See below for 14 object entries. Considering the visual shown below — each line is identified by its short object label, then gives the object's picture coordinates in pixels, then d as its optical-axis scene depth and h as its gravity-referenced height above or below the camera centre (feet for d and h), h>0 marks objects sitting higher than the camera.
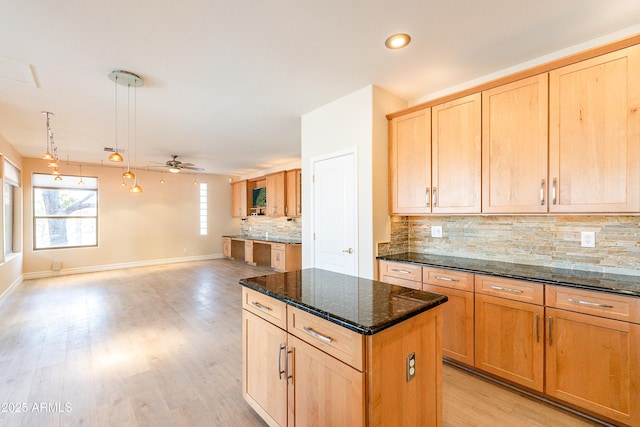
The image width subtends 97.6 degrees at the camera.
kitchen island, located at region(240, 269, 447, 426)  4.05 -2.36
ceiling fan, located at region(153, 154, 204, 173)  18.44 +3.17
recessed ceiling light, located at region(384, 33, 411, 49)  7.07 +4.46
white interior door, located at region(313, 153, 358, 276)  10.39 -0.06
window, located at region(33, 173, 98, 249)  20.80 +0.05
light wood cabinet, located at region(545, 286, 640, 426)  5.64 -3.00
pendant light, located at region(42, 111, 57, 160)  10.94 +4.09
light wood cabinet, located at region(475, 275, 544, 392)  6.73 -3.02
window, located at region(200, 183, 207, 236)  28.91 +0.37
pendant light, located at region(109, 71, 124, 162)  8.59 +4.23
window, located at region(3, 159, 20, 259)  16.72 +0.30
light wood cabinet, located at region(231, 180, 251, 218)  28.63 +1.45
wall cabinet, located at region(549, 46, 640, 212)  6.13 +1.82
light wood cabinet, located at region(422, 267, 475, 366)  7.84 -2.88
